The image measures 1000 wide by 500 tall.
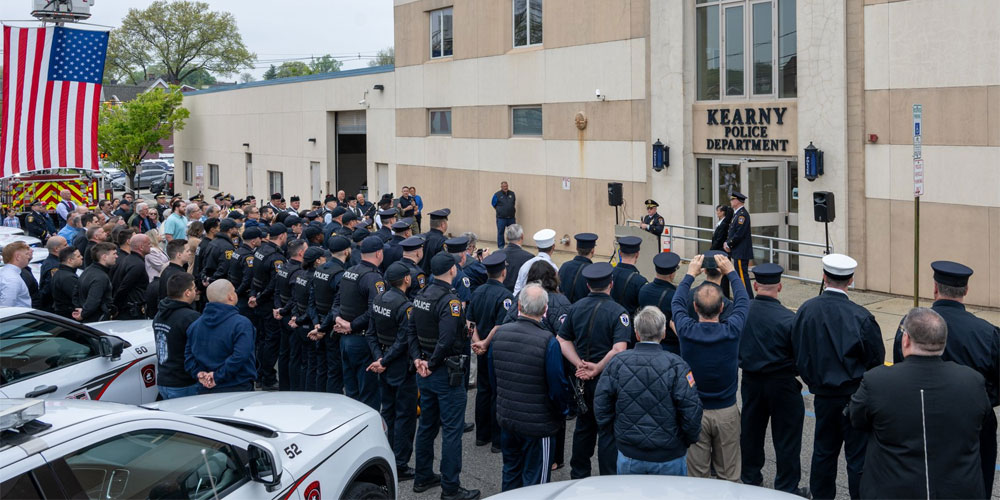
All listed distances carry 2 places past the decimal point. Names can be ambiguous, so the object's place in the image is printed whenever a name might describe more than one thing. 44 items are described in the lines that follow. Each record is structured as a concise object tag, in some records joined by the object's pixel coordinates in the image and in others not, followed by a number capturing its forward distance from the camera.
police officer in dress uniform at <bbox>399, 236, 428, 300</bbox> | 8.86
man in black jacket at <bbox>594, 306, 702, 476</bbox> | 5.47
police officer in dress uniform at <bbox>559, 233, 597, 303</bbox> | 9.33
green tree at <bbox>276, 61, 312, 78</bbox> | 116.18
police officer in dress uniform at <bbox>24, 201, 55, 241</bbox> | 20.09
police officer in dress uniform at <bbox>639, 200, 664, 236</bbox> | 16.84
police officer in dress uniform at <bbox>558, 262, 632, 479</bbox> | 6.84
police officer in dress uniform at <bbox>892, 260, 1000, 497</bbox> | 5.74
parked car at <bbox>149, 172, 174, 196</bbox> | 50.12
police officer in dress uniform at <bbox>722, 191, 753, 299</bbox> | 14.70
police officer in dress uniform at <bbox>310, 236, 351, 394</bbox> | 9.36
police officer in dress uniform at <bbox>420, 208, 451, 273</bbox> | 12.16
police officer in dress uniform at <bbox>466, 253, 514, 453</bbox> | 8.14
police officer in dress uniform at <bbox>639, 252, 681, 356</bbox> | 7.79
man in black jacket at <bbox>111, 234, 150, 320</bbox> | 10.66
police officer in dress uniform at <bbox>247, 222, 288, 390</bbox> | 11.01
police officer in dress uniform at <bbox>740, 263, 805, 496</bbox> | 6.62
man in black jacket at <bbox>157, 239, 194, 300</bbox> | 10.21
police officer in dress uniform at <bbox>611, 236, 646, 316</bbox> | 8.62
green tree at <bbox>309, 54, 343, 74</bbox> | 137.49
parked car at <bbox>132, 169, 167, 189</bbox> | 57.88
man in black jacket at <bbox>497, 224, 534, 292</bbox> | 10.02
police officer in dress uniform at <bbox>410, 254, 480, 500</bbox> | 7.23
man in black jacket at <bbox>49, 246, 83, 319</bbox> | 10.25
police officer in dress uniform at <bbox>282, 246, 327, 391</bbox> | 9.78
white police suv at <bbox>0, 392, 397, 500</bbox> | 3.79
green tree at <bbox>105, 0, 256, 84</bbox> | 83.44
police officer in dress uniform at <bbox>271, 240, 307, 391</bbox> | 10.25
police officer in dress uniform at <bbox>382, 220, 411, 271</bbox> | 11.43
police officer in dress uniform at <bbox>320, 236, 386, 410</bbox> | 8.59
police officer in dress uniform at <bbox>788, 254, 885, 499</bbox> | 6.23
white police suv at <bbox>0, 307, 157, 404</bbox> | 7.13
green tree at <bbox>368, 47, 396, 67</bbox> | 125.51
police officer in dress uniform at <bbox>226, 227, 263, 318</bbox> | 11.29
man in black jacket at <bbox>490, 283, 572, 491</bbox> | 6.38
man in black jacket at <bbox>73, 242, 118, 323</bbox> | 9.95
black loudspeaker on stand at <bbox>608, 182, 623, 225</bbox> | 19.55
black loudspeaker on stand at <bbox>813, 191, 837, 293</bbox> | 14.49
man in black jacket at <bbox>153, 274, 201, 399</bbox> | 7.57
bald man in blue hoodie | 7.36
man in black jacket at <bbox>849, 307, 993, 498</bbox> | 4.83
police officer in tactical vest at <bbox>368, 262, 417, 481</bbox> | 7.82
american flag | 12.80
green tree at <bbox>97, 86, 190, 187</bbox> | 46.91
